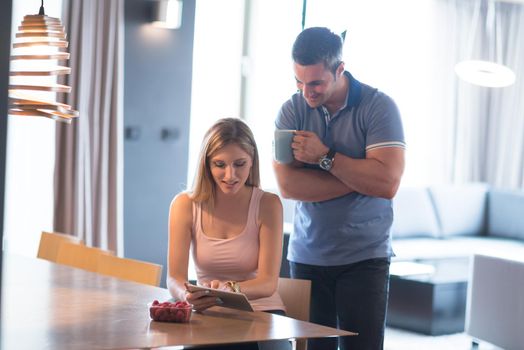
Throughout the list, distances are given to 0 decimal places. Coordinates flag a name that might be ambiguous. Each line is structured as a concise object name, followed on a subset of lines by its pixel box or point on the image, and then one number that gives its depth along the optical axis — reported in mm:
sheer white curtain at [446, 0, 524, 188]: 8555
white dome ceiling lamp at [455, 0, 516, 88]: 5973
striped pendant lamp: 2906
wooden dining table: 2062
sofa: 7035
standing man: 2721
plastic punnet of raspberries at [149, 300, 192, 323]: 2299
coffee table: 5461
